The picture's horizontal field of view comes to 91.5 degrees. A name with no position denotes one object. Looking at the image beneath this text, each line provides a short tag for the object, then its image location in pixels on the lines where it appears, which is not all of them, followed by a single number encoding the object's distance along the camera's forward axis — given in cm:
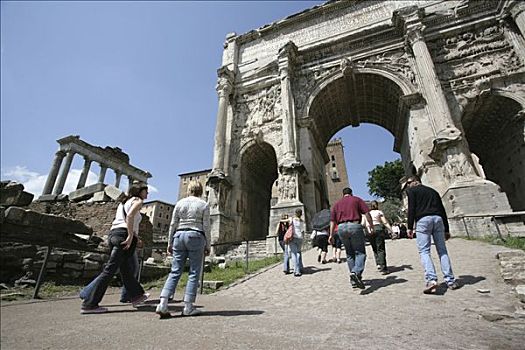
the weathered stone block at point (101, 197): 1187
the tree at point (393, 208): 2675
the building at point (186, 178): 5203
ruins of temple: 2378
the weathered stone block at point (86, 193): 1307
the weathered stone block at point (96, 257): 593
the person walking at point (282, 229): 709
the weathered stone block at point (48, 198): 1336
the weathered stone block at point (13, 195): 699
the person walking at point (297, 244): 582
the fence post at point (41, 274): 395
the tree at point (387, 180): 3441
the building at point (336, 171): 4609
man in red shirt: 411
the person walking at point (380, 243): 523
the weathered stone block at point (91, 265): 577
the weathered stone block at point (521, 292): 277
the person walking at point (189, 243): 282
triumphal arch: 1185
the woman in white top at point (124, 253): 294
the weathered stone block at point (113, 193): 1167
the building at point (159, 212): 5496
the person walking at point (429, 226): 360
